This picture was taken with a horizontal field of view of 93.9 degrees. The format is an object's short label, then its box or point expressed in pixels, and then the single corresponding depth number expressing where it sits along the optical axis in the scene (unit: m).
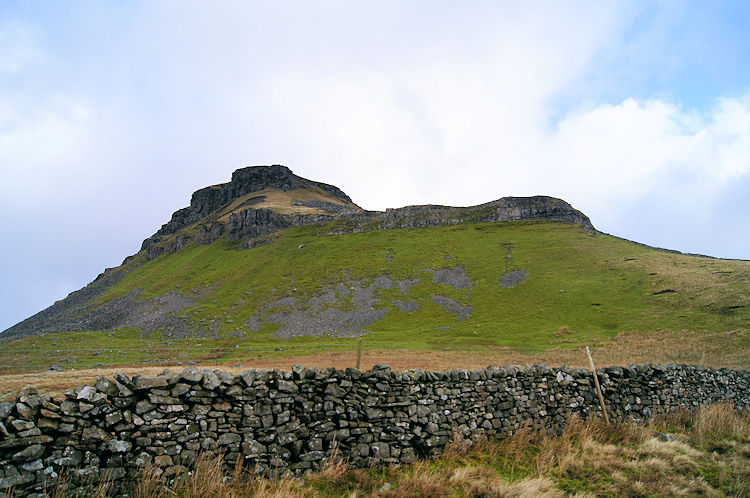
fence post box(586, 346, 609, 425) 11.15
